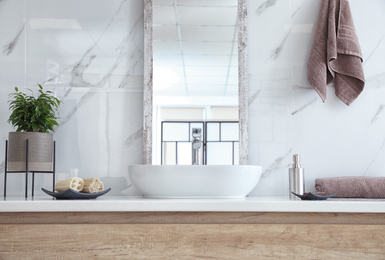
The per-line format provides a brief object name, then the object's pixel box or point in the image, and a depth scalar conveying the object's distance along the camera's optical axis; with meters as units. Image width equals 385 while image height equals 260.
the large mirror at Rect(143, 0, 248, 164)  1.91
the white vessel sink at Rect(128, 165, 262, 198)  1.58
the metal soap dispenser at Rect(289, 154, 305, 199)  1.72
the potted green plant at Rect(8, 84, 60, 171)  1.74
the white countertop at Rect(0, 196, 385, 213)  1.40
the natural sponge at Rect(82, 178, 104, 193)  1.63
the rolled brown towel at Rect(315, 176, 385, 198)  1.74
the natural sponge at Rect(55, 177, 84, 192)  1.60
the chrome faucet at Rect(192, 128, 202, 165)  1.89
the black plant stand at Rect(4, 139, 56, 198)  1.73
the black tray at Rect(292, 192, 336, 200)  1.53
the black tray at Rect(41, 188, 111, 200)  1.53
